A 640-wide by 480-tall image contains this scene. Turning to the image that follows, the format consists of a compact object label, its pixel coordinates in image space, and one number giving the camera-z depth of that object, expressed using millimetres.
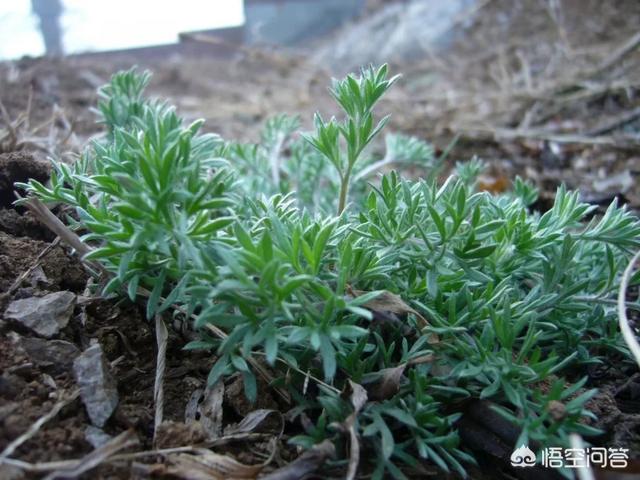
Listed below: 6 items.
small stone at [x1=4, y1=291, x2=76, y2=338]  145
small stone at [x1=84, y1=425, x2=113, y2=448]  129
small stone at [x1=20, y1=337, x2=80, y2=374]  141
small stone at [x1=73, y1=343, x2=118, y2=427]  134
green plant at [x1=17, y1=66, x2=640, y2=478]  131
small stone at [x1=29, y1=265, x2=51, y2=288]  158
